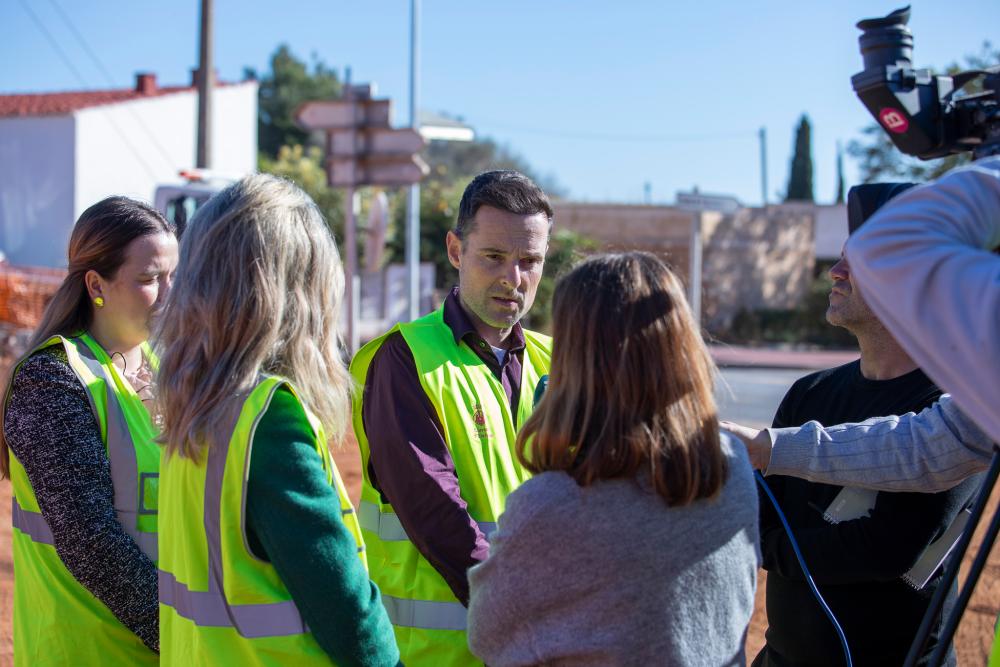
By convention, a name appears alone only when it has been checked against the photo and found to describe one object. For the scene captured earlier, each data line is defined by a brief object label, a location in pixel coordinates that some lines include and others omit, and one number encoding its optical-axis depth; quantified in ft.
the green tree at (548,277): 82.53
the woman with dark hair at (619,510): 5.30
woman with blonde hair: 5.65
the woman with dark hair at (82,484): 6.97
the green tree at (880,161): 113.60
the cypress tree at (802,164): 156.15
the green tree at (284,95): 178.60
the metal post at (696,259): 50.05
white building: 83.92
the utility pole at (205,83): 48.55
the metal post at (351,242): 34.94
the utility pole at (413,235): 44.27
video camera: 7.86
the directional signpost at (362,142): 32.81
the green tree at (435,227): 95.91
